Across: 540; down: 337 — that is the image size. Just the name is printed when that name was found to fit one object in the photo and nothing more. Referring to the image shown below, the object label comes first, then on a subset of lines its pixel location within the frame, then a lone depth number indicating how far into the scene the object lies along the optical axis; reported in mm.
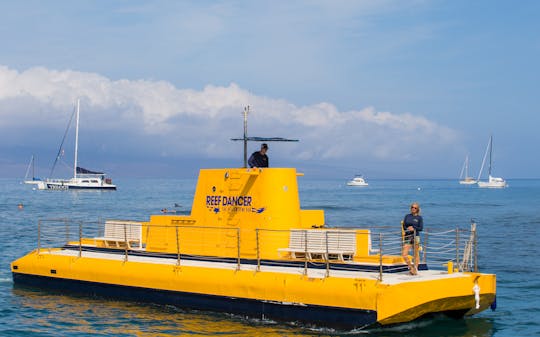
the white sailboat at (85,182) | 106125
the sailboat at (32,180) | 163025
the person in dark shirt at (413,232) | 14977
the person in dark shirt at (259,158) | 17750
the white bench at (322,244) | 15977
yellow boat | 14141
